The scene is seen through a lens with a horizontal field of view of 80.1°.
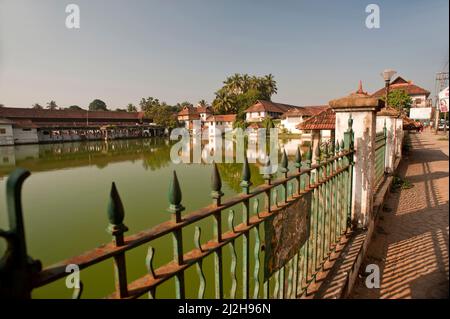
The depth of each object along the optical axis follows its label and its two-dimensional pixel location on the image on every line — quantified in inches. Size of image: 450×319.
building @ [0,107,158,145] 1485.0
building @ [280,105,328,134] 1569.6
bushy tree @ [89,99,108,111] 4271.7
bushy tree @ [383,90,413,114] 979.1
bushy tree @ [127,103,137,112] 3052.4
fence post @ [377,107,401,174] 325.7
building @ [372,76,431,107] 1640.3
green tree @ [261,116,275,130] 1511.8
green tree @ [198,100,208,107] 3024.1
